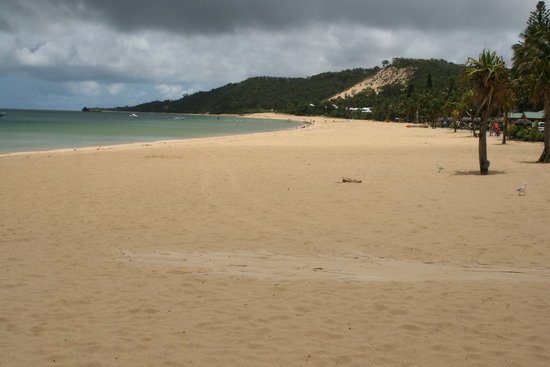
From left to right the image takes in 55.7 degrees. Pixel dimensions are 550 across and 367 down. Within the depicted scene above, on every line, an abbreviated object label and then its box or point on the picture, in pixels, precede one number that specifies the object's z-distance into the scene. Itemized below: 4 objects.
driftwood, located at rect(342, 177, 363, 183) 15.03
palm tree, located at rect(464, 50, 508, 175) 16.75
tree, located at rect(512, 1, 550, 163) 19.56
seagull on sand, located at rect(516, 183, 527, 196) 12.62
